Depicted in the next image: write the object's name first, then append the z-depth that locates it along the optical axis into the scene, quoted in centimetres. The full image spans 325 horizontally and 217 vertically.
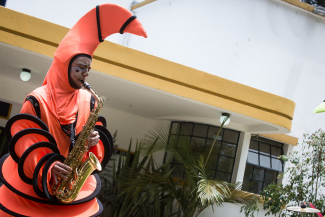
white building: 664
